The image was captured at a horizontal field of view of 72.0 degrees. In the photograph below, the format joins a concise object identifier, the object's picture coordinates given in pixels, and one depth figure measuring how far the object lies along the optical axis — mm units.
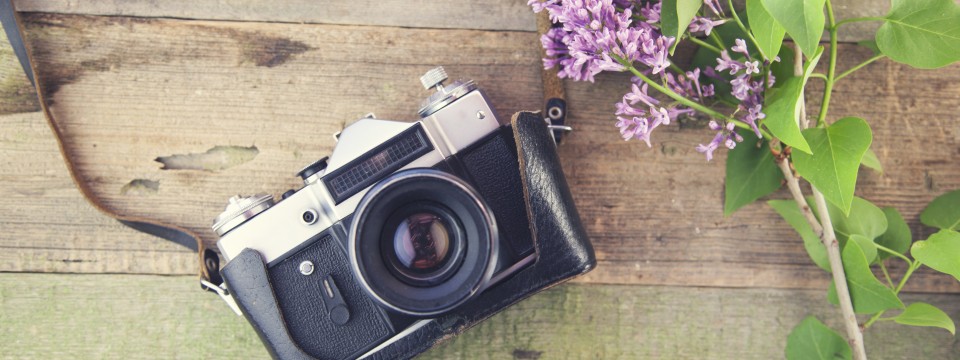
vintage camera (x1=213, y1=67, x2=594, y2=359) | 575
